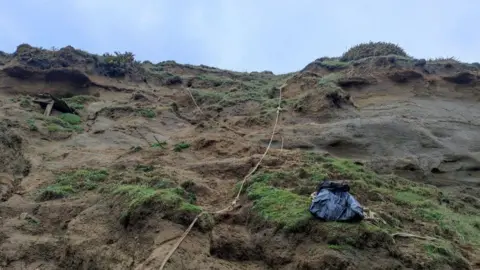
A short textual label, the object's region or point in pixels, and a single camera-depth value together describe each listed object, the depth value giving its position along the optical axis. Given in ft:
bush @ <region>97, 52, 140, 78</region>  58.49
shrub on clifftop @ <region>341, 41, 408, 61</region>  61.36
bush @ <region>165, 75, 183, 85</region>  60.11
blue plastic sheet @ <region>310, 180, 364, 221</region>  19.69
